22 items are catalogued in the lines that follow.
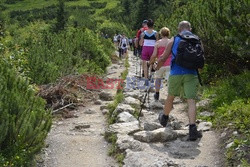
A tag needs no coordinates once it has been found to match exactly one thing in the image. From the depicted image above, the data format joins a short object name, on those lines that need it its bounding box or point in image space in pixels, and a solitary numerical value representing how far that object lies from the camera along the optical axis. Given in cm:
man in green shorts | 547
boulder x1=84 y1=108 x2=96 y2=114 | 843
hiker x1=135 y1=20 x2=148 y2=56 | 1105
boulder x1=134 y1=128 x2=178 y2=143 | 569
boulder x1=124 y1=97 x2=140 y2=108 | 781
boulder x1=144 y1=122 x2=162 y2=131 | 622
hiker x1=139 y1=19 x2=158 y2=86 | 920
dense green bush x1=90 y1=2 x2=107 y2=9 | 9706
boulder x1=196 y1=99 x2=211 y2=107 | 728
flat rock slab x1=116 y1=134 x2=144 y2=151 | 540
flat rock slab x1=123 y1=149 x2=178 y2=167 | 460
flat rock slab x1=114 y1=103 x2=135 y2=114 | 720
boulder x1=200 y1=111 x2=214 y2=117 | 668
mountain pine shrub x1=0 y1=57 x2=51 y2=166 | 465
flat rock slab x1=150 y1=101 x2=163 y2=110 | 773
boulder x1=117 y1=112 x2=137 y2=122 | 670
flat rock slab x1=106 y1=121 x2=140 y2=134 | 611
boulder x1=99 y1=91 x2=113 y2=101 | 964
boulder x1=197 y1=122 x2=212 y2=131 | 608
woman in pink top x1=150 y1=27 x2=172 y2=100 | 736
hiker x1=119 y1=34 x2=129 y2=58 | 2255
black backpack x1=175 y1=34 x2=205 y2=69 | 527
